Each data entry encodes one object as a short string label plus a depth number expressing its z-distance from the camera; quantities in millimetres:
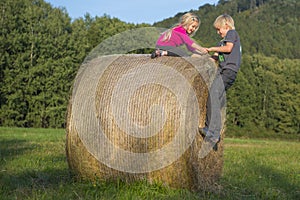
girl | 6562
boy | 6500
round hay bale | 5840
